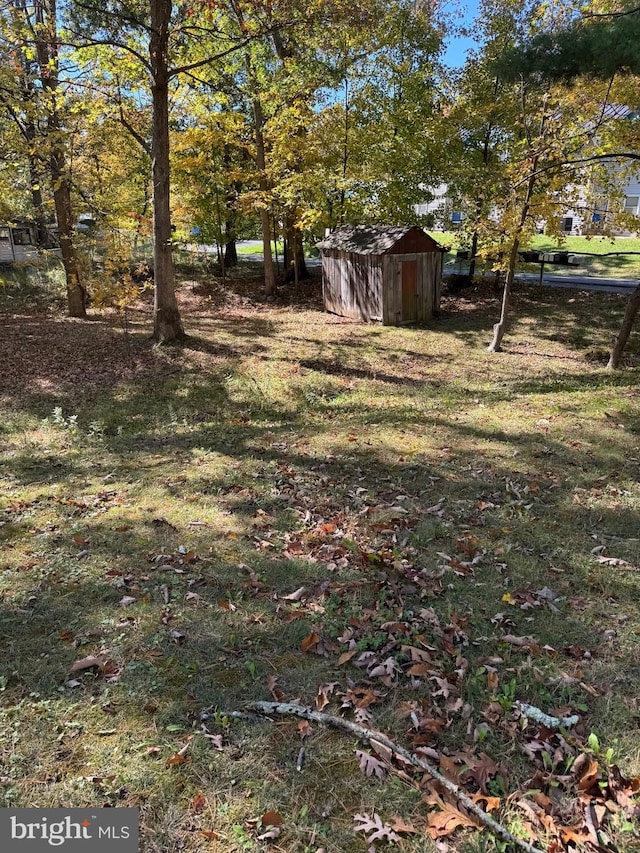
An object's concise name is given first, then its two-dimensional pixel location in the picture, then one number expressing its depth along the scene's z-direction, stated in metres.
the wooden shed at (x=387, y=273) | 16.17
